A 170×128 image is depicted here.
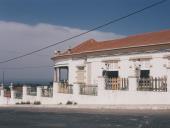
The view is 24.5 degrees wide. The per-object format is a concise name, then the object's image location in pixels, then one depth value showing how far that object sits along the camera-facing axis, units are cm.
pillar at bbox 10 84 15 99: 4274
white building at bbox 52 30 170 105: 2656
